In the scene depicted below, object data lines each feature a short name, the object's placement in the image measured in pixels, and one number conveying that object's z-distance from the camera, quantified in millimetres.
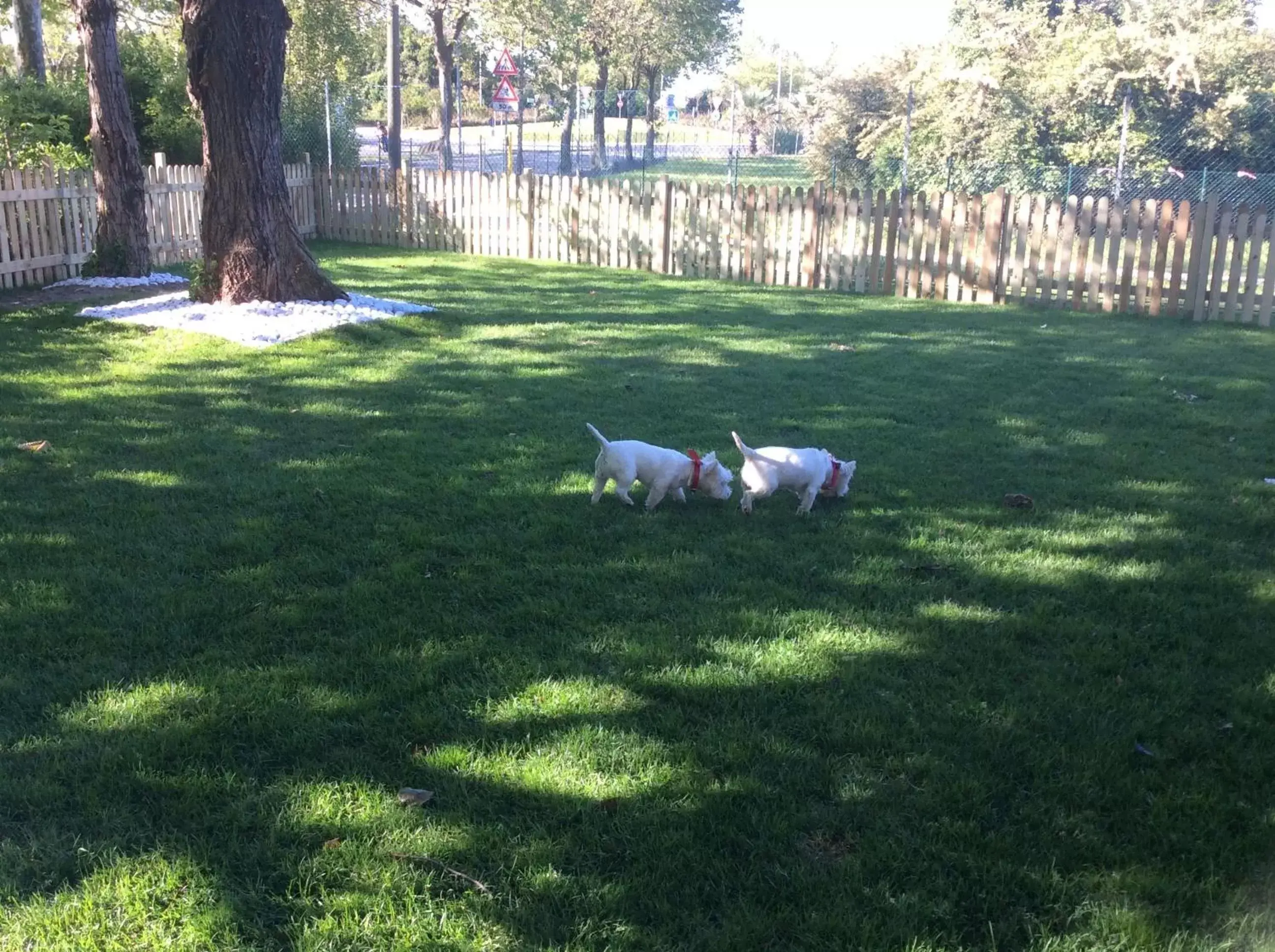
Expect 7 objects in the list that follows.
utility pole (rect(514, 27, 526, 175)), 34394
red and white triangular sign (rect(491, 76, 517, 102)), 23953
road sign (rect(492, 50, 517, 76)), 23531
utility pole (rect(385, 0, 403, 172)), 20281
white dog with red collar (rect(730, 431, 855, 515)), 4969
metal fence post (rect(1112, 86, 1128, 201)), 16562
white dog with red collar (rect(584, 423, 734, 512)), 4949
